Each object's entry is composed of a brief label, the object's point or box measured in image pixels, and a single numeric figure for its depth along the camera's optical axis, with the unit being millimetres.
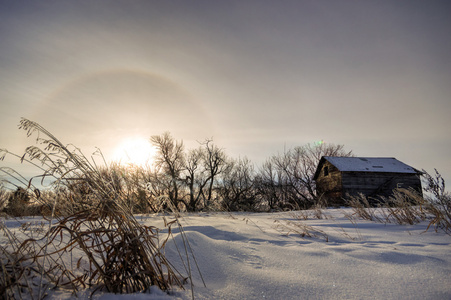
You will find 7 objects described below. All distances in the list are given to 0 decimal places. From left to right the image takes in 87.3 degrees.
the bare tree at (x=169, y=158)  20609
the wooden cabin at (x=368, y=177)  18016
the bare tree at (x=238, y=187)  20270
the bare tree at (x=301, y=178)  21991
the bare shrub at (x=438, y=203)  3030
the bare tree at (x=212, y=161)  21094
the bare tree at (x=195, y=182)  20234
